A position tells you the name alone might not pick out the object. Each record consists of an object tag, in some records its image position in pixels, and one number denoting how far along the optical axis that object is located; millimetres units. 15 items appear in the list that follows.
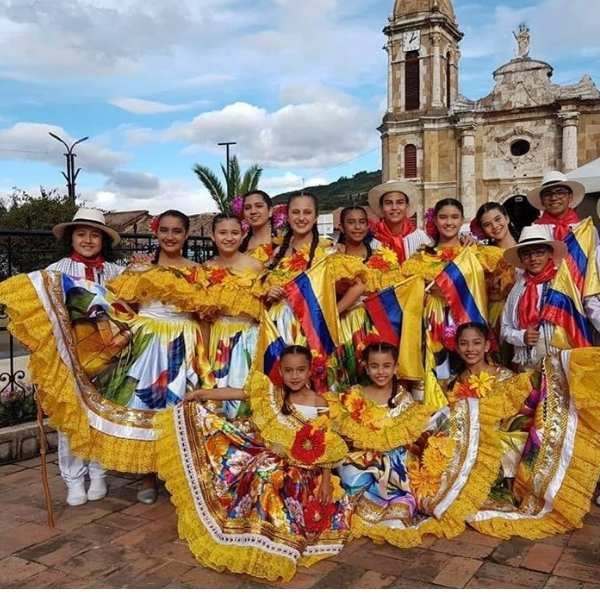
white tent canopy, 7602
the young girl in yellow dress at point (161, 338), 3949
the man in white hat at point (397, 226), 4715
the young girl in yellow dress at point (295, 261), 3992
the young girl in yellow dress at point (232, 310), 3961
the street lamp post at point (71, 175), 19770
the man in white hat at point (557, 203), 4414
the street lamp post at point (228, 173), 25266
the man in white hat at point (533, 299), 3969
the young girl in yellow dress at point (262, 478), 3078
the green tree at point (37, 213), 7177
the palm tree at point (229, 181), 24984
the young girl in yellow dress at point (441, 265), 4328
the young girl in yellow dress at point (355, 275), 4152
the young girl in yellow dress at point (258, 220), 4574
